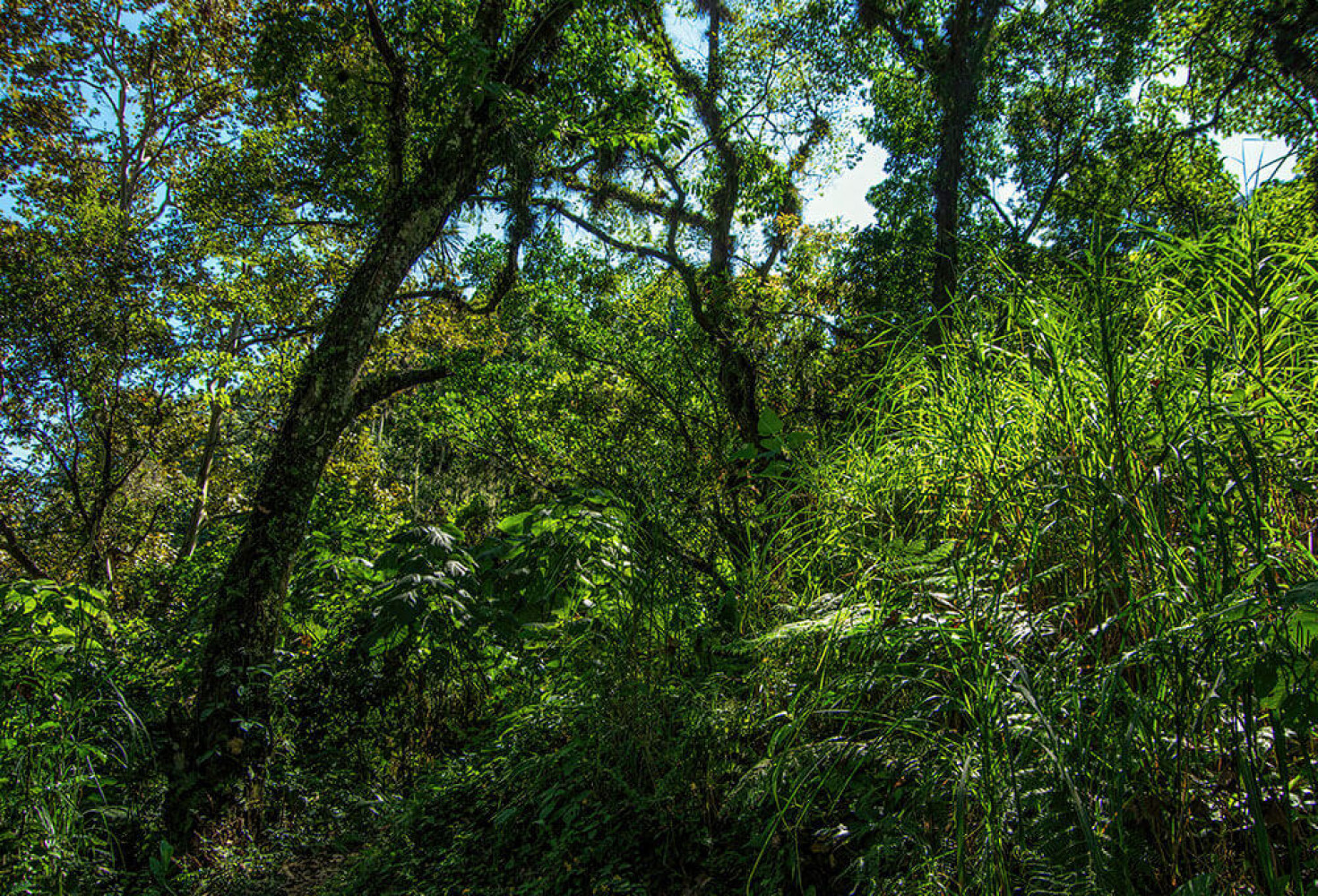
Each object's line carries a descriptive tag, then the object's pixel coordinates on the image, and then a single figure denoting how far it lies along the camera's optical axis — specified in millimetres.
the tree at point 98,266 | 6348
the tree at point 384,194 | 2904
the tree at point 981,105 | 7648
